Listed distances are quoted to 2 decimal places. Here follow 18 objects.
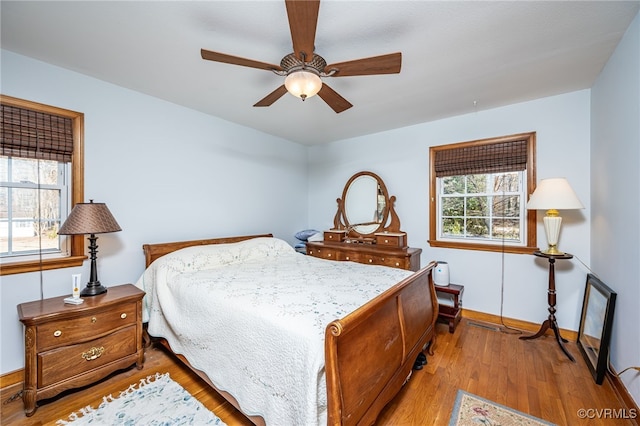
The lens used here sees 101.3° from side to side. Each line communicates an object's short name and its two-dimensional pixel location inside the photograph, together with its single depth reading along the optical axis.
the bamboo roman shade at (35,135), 2.03
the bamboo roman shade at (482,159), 2.97
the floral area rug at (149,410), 1.67
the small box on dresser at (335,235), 4.01
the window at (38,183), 2.07
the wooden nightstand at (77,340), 1.74
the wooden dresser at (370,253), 3.22
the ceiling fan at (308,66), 1.49
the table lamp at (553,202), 2.37
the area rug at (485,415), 1.66
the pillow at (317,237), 4.20
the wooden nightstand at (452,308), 2.90
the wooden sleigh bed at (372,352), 1.17
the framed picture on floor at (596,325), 2.00
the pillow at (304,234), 4.30
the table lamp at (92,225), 2.00
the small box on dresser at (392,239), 3.48
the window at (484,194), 2.96
